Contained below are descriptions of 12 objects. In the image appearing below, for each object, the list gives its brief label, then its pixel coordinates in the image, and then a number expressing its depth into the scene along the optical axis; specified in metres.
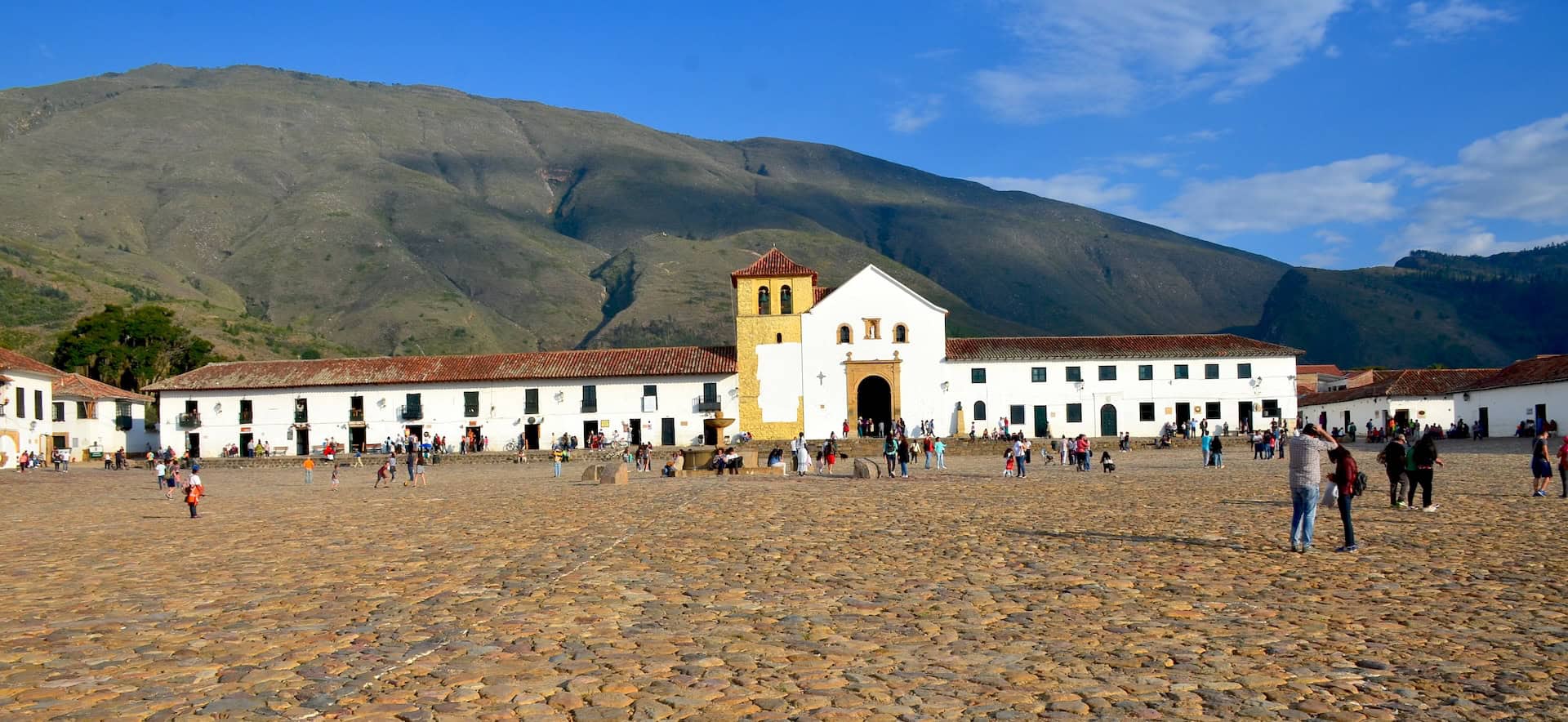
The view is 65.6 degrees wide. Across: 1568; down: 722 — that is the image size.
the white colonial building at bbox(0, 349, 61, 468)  45.66
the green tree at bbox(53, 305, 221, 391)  65.06
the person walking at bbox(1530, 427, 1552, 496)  18.06
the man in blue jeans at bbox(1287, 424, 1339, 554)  11.66
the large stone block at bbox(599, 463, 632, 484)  28.75
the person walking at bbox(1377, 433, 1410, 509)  16.03
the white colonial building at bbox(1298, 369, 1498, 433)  56.34
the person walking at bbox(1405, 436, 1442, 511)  15.95
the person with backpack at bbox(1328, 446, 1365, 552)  11.77
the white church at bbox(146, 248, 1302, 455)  53.09
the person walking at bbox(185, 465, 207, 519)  19.38
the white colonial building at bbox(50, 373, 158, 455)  53.75
